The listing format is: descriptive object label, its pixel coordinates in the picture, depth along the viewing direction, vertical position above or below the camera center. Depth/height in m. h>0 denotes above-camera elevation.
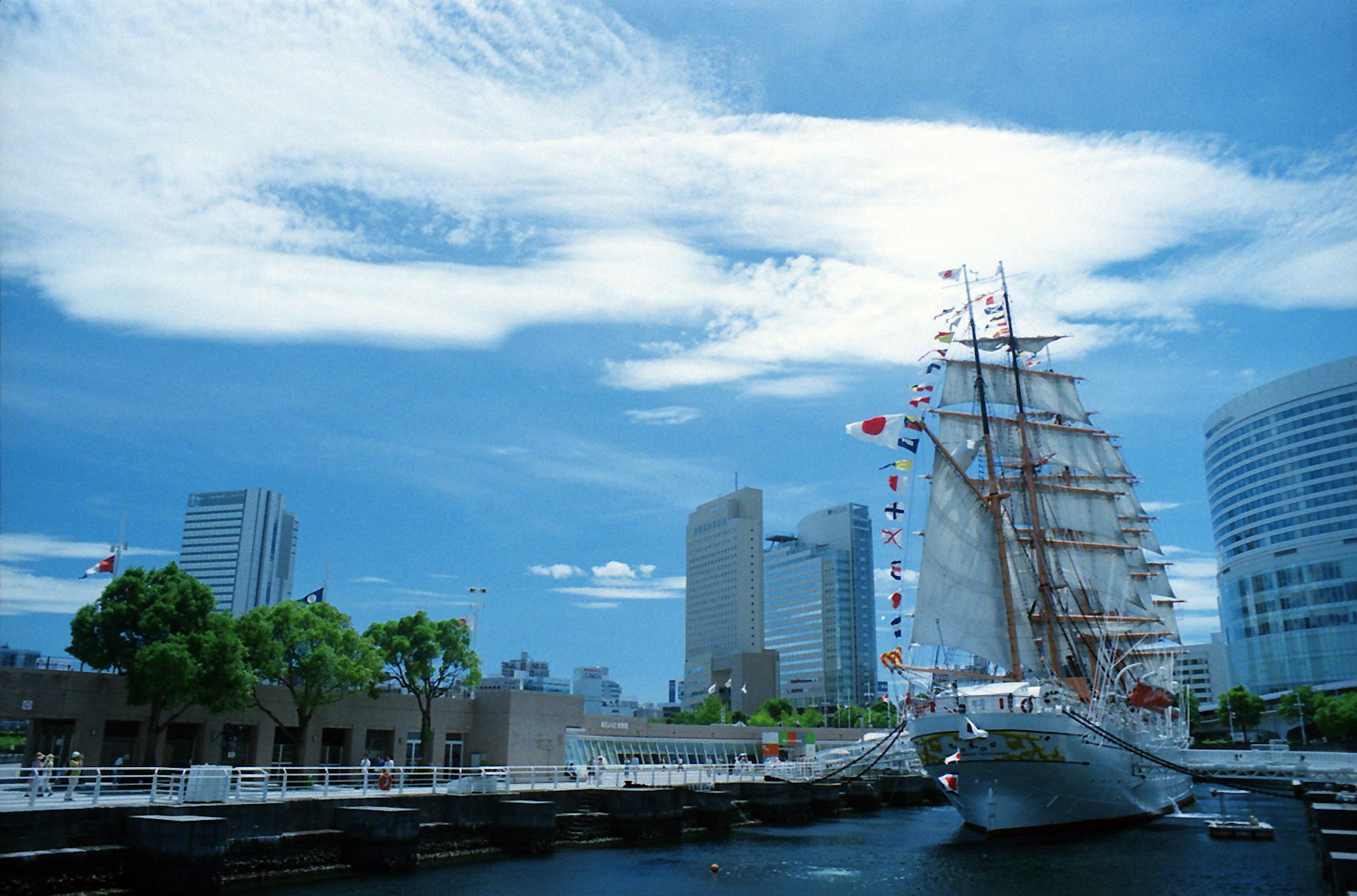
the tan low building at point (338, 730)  51.25 -1.50
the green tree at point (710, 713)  142.25 -0.98
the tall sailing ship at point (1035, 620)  48.56 +5.78
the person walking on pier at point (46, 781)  30.64 -2.26
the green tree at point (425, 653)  64.19 +3.44
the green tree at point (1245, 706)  128.62 -0.19
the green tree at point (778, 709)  148.25 -0.57
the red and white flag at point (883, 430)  58.41 +16.01
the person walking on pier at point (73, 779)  30.36 -2.19
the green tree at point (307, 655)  54.78 +2.92
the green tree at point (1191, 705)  86.19 +0.05
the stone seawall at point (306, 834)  27.69 -4.43
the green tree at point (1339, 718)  109.06 -1.42
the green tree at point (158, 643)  48.09 +3.11
